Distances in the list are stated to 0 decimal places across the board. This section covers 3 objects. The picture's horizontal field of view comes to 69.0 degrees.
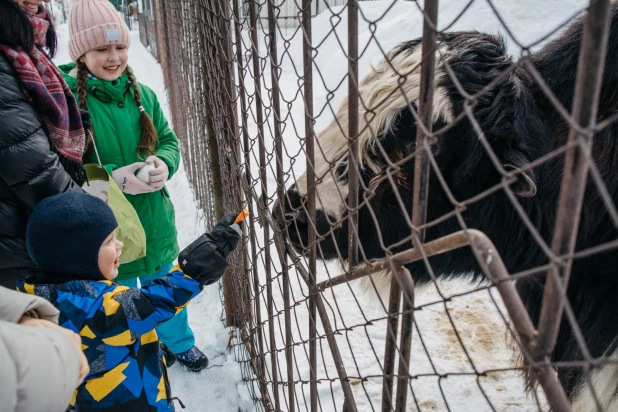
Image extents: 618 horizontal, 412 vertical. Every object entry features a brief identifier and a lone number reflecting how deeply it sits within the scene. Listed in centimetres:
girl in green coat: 238
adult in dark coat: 156
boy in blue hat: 144
